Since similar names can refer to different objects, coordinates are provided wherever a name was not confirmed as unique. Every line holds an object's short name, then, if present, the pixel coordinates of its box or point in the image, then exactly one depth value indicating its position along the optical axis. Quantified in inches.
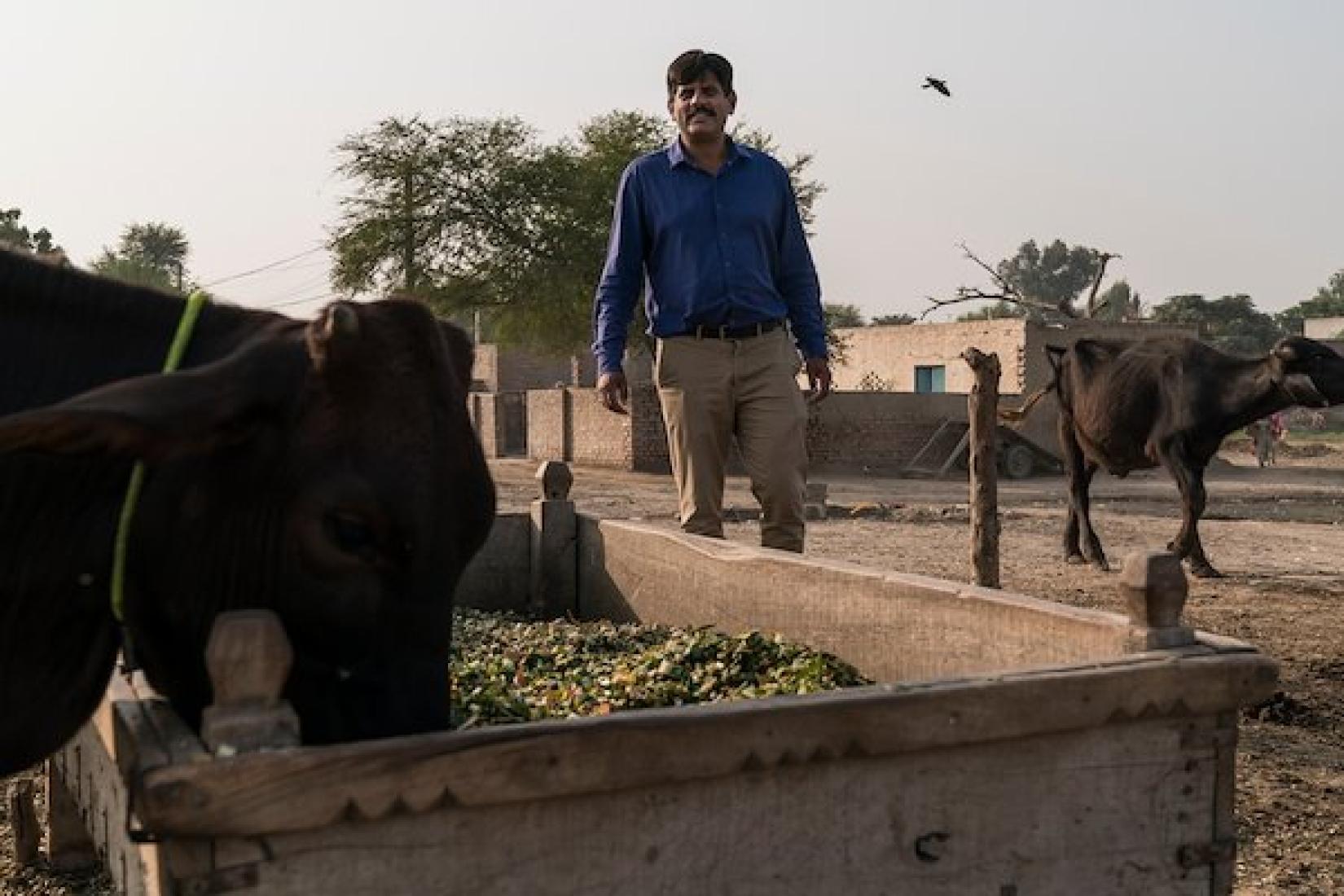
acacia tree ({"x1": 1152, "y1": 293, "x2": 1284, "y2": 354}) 2091.5
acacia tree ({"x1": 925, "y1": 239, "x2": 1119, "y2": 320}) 4222.4
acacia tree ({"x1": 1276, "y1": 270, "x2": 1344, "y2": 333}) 2257.6
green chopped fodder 134.7
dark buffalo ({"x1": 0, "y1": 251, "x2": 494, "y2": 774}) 81.8
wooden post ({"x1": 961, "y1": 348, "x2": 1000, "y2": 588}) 334.6
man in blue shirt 195.8
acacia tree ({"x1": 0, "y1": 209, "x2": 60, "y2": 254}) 1753.2
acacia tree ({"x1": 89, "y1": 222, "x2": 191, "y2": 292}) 2637.8
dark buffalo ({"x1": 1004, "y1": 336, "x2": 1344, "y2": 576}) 425.1
